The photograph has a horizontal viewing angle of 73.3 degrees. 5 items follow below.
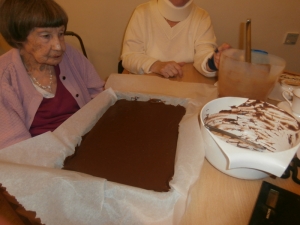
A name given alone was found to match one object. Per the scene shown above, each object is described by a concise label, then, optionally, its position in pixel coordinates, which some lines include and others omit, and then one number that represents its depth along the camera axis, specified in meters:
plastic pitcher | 0.65
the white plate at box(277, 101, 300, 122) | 0.65
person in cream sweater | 1.10
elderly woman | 0.67
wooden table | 0.40
